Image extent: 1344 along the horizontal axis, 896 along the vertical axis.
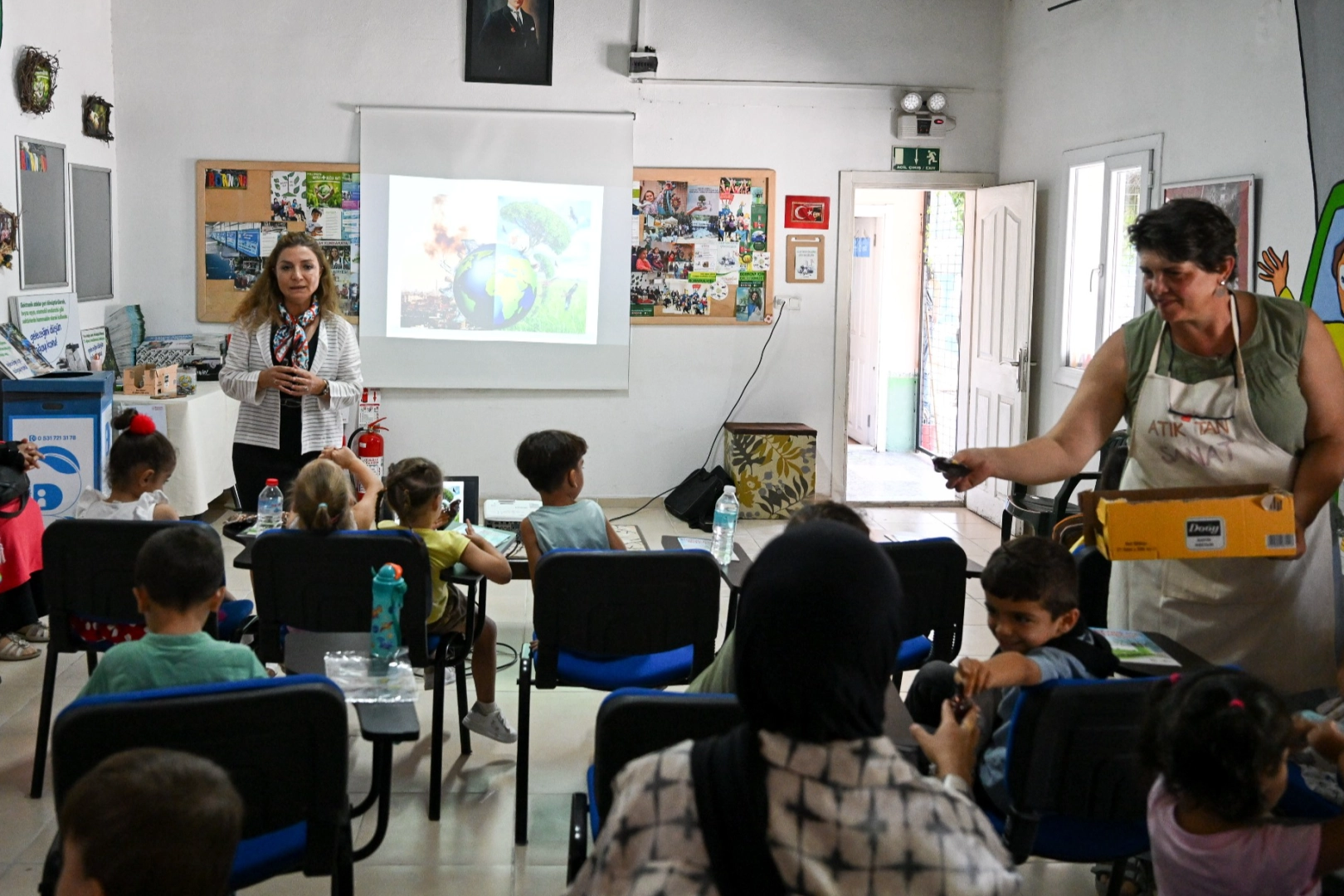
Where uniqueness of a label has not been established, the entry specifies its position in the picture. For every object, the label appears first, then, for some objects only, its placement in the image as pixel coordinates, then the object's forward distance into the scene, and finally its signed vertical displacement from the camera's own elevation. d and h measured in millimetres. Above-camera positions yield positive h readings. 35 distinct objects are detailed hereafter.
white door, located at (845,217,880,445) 10258 +102
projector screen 7121 +587
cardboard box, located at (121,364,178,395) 6098 -217
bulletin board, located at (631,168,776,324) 7320 +631
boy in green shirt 2248 -564
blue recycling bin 5098 -395
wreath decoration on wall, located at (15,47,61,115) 5668 +1220
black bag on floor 7117 -885
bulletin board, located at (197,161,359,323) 7059 +728
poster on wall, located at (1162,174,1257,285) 4773 +615
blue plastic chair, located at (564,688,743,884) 1881 -584
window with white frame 5820 +604
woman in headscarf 1138 -416
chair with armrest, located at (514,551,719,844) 2900 -657
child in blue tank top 3314 -436
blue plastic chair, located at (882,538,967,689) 3113 -614
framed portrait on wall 7082 +1793
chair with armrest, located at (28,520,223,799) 3000 -588
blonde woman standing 4148 -94
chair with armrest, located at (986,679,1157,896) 1999 -692
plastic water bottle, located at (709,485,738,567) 3643 -553
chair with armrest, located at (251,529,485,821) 2975 -601
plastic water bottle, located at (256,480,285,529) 3654 -522
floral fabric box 7234 -680
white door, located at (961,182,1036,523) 6848 +180
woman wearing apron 2441 -144
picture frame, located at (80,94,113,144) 6527 +1197
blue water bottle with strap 2846 -638
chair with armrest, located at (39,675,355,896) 1758 -628
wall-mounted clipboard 7469 +581
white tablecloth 6008 -554
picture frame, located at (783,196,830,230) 7430 +863
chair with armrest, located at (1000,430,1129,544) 4371 -624
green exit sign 7465 +1213
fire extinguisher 7023 -606
